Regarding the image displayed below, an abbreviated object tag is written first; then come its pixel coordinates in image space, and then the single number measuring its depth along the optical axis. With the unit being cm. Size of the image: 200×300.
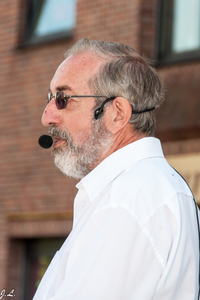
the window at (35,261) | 1159
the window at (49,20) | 1188
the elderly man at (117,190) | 267
